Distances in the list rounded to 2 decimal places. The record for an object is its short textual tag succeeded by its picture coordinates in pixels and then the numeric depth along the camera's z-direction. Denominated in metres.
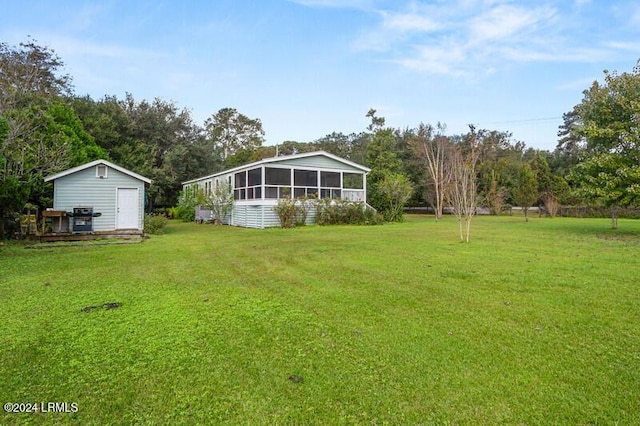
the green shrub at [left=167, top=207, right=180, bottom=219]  25.26
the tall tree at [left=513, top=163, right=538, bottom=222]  24.02
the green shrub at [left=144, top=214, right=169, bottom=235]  14.00
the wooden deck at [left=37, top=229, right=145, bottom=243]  10.51
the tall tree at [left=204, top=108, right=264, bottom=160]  44.53
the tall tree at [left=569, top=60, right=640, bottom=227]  11.98
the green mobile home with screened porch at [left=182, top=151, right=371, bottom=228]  17.20
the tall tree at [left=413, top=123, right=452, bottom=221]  26.20
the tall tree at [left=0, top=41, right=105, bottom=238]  9.25
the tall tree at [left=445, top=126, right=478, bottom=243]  10.76
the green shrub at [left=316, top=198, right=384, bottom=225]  17.89
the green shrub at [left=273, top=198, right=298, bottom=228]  16.66
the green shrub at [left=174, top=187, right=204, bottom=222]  22.83
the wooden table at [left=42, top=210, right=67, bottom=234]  11.11
